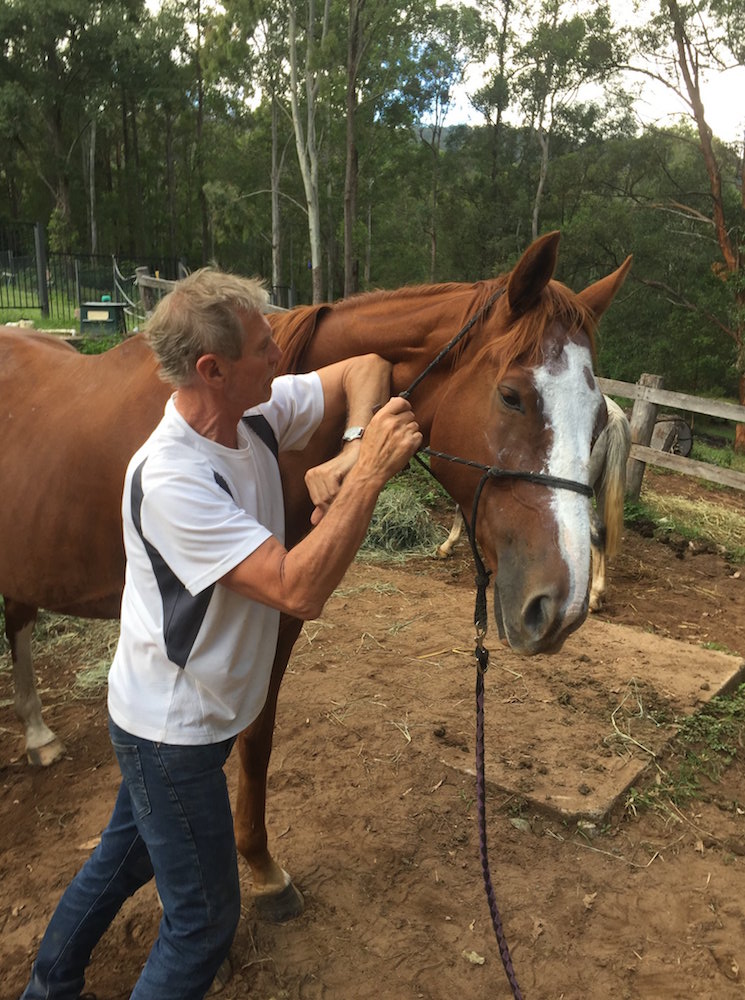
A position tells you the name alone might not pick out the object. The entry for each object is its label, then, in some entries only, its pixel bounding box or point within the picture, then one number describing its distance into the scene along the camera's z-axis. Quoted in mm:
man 1341
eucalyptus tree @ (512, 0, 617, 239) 28234
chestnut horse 1703
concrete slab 3135
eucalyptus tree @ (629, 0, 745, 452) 17047
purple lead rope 1921
